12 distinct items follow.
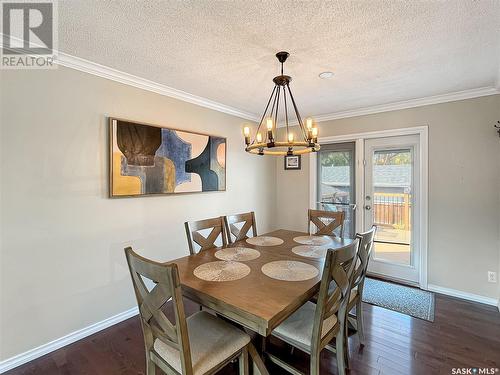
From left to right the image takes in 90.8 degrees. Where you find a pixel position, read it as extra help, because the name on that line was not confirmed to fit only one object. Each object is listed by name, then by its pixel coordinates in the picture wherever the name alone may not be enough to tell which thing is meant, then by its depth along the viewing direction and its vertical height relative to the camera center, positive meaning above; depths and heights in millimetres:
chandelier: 1743 +344
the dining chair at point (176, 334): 1122 -879
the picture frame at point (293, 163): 4137 +356
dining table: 1223 -597
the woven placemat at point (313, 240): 2373 -563
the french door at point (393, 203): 3178 -258
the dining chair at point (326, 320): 1337 -883
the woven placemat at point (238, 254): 1970 -585
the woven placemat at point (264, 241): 2377 -568
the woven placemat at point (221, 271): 1567 -591
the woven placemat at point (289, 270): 1575 -591
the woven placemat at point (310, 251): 2016 -577
